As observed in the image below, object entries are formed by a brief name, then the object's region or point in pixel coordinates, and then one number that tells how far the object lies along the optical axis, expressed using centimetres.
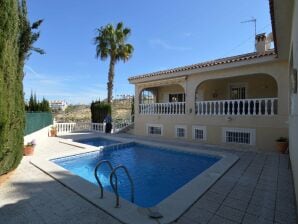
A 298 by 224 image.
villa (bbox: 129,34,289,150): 1141
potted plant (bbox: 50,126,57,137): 1792
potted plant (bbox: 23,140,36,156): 987
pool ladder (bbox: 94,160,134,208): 460
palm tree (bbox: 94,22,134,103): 2319
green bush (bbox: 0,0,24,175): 584
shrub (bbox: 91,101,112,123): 2172
